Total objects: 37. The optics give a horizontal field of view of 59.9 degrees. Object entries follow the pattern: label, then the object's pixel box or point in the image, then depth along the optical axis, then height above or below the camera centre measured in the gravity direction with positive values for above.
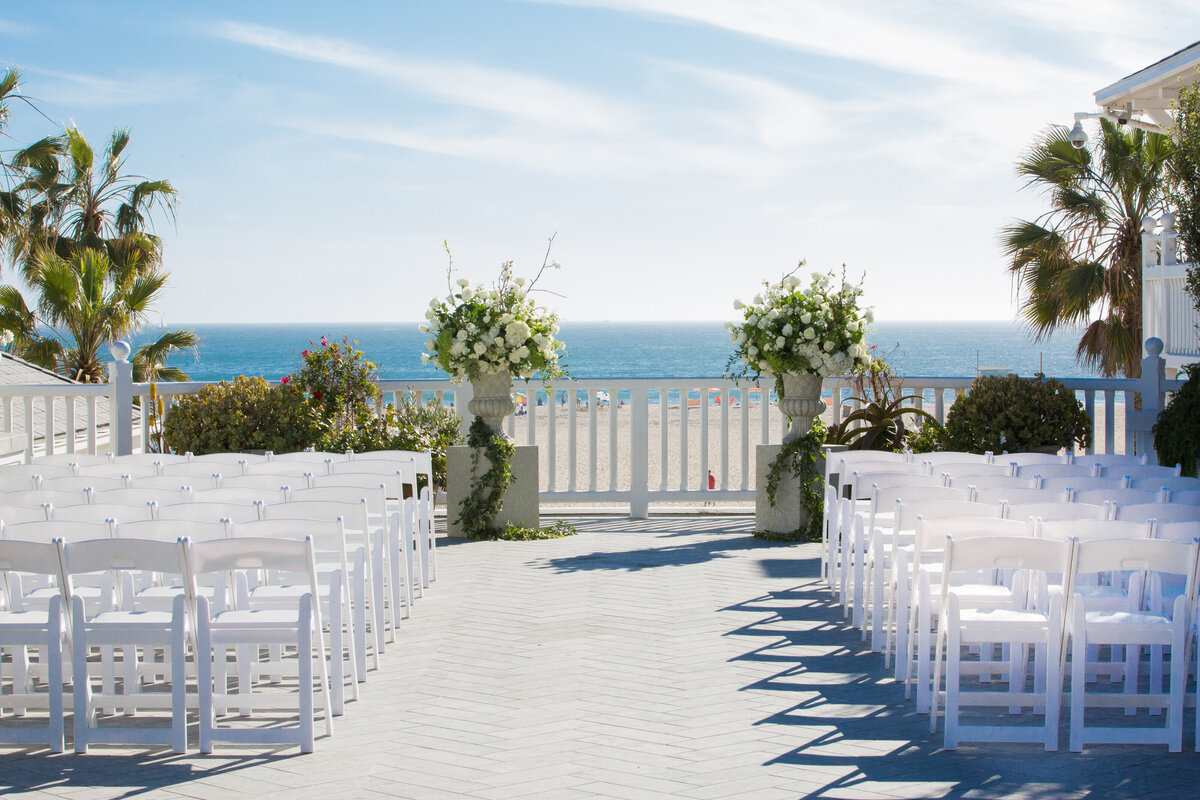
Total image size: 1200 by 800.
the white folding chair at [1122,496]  5.39 -0.52
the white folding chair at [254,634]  4.09 -0.95
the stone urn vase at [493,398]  8.91 -0.04
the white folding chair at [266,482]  6.01 -0.52
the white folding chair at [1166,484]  5.81 -0.50
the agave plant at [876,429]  9.30 -0.31
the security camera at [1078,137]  15.70 +3.92
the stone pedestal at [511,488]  8.92 -0.81
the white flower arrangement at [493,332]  8.62 +0.51
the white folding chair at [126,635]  4.05 -0.95
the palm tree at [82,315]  16.50 +1.28
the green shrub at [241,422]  9.20 -0.26
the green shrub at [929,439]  9.21 -0.40
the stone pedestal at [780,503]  8.70 -0.91
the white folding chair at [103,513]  4.93 -0.58
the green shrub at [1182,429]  8.27 -0.27
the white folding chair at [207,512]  5.02 -0.57
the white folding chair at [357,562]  4.96 -0.82
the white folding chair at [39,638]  4.11 -0.98
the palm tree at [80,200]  20.27 +3.83
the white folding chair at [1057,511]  4.84 -0.54
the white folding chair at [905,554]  4.88 -0.78
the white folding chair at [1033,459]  6.89 -0.43
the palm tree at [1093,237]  15.68 +2.46
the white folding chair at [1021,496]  5.39 -0.52
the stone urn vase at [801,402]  8.76 -0.06
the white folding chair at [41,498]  5.52 -0.57
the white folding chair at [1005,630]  4.08 -0.94
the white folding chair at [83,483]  5.93 -0.52
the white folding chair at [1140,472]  6.36 -0.47
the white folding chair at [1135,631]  4.04 -0.93
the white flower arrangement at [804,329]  8.45 +0.54
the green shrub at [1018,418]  8.73 -0.19
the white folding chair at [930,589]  4.44 -0.85
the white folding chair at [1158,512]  4.89 -0.55
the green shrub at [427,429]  9.35 -0.33
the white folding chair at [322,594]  4.41 -0.94
